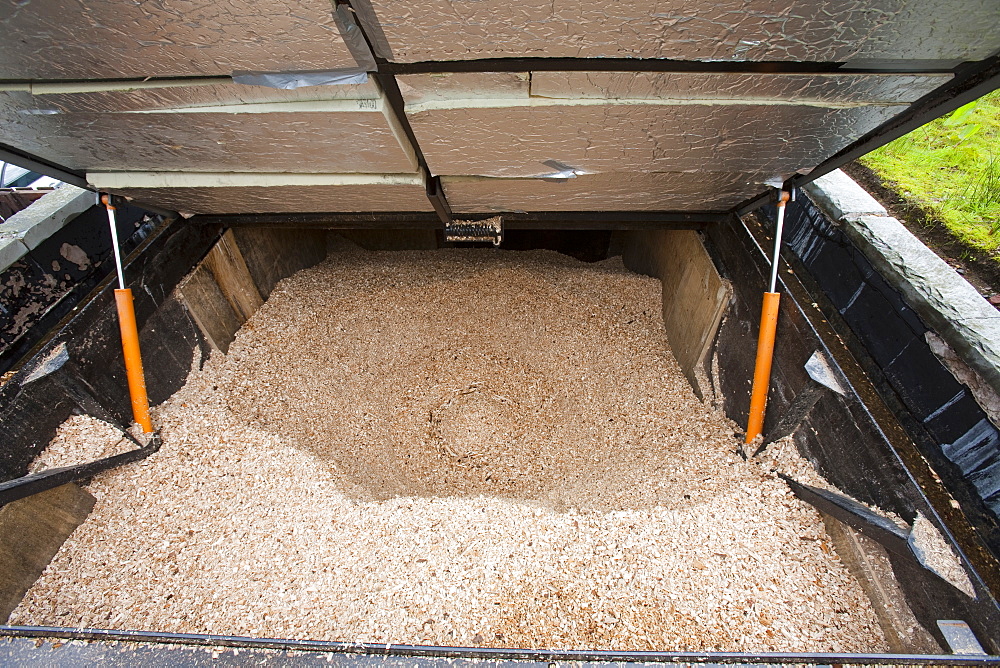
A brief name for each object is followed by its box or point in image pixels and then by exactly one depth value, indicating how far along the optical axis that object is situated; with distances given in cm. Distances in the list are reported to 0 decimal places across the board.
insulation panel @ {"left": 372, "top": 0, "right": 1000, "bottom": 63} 90
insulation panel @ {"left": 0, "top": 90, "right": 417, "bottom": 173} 127
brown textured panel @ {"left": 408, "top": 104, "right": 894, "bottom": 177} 126
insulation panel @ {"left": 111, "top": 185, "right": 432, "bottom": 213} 191
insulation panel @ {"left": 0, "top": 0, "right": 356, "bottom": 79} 94
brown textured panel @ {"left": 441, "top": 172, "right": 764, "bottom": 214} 177
